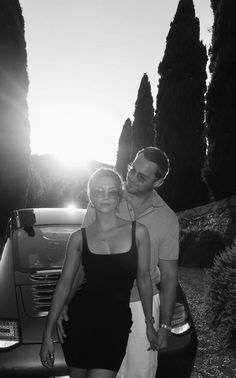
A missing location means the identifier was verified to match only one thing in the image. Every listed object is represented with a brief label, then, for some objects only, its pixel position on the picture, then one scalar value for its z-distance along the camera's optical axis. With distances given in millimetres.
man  2432
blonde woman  2150
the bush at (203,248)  9891
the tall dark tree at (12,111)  16328
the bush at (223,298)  4855
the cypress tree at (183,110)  22156
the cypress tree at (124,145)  45406
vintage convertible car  2654
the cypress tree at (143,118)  34656
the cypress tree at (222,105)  15445
